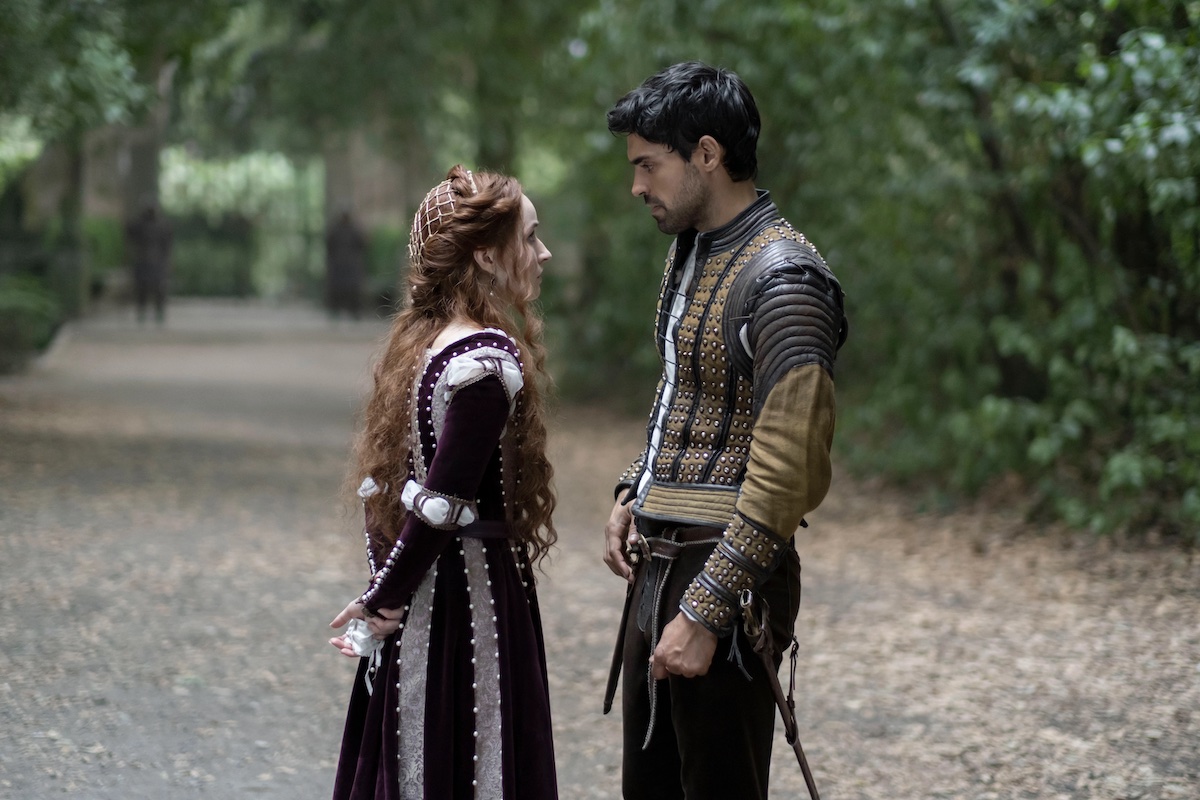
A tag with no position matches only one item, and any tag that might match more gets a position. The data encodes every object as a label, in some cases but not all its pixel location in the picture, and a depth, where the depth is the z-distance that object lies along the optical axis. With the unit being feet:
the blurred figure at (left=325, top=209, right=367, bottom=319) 183.21
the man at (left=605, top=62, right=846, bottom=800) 17.20
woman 18.48
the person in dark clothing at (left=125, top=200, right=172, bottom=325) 160.66
